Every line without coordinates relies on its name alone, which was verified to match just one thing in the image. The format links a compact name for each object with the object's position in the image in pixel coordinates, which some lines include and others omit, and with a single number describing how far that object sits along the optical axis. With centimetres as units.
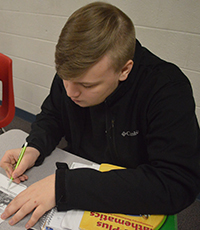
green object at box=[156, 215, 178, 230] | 61
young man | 62
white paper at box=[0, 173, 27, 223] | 65
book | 58
